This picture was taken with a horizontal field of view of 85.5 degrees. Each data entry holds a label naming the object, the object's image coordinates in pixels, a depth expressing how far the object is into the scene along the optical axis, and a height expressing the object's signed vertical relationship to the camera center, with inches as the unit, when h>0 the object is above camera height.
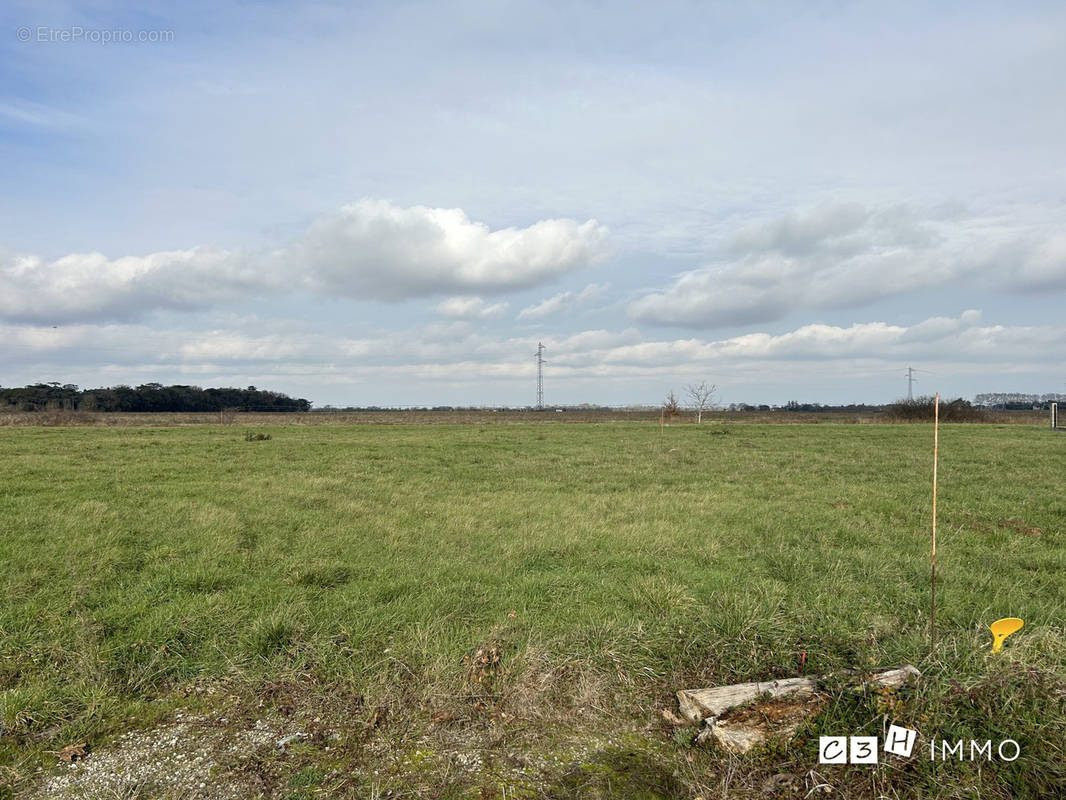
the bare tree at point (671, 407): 2429.9 -0.4
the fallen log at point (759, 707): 149.5 -81.3
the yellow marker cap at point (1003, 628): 161.3 -61.1
